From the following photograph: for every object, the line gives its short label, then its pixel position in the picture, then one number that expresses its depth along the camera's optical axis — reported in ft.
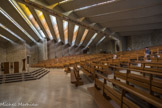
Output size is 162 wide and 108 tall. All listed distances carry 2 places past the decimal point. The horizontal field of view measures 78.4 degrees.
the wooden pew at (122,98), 3.50
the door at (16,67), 22.52
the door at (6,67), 21.80
